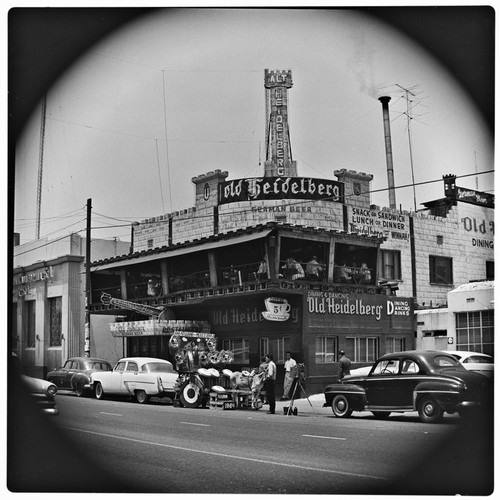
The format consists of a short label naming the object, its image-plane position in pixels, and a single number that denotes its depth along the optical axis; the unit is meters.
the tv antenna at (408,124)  11.17
